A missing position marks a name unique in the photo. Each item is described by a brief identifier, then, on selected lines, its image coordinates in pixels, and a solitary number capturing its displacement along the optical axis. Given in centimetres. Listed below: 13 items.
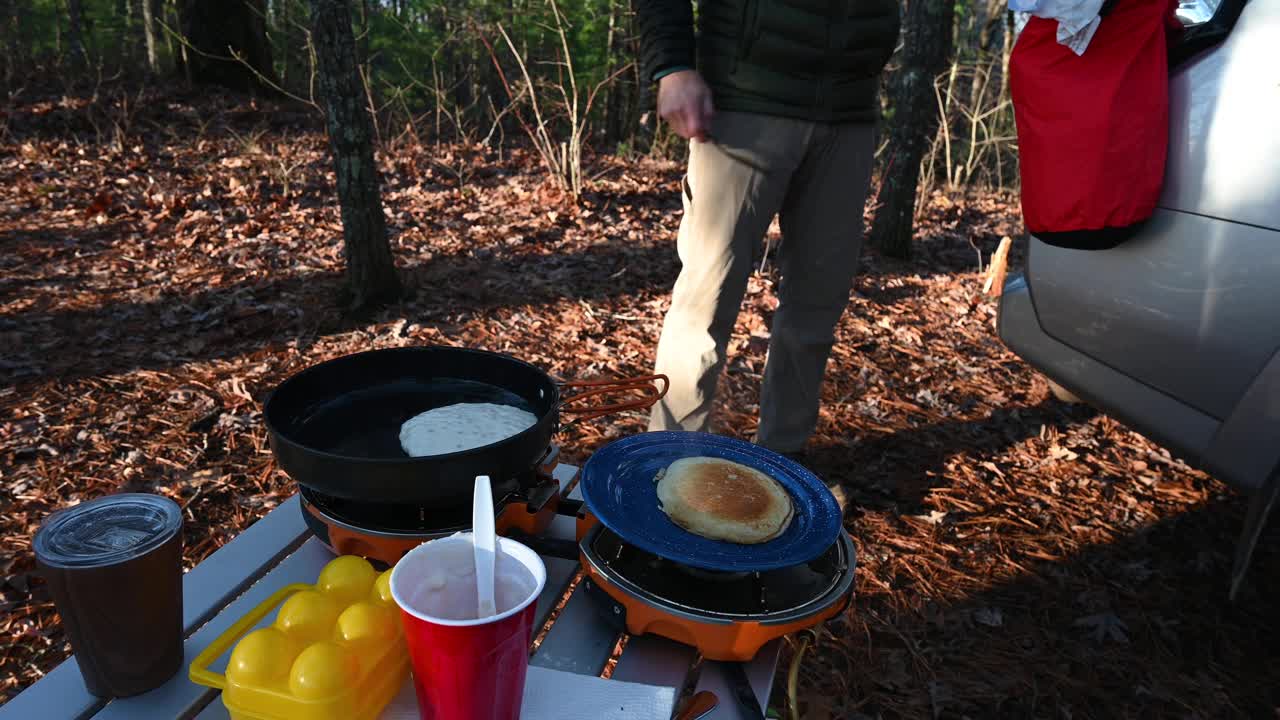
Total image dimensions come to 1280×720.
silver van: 216
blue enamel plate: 131
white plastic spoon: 107
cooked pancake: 139
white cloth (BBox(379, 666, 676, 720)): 115
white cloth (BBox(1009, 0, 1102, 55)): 207
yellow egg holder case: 103
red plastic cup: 97
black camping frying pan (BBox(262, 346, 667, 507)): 132
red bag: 216
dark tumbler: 105
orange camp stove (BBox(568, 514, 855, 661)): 127
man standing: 241
